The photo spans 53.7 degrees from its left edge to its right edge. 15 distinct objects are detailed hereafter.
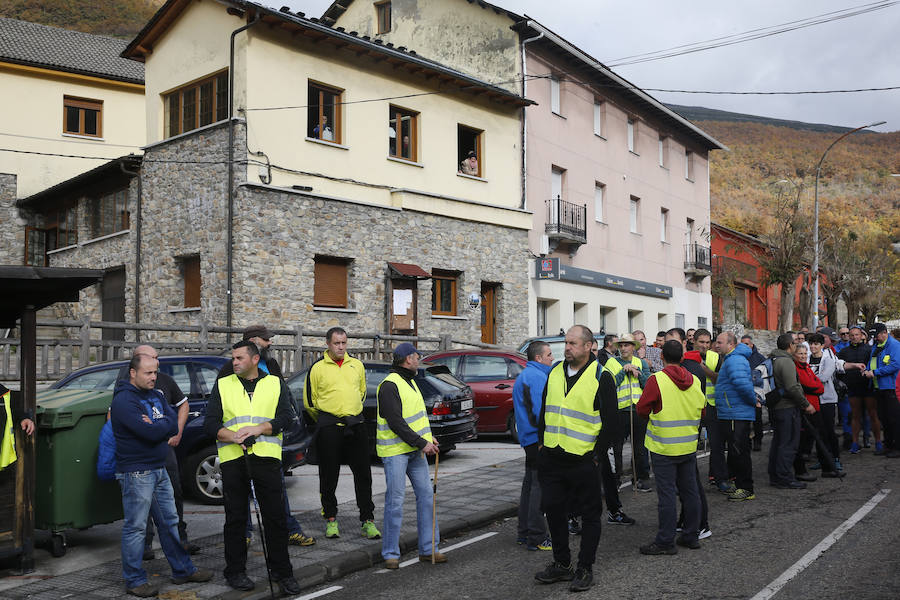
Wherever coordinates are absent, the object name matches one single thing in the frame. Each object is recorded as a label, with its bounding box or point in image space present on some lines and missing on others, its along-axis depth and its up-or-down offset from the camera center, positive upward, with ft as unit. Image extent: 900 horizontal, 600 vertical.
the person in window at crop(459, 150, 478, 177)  83.25 +16.01
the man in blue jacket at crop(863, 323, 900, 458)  43.39 -2.26
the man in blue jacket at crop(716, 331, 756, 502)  32.65 -2.99
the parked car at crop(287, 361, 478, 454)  40.52 -3.01
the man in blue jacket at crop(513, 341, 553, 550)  25.67 -2.73
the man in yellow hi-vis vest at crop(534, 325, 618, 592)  21.48 -2.75
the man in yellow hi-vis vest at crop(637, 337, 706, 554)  24.67 -2.93
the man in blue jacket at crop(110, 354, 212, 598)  21.44 -3.11
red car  50.03 -2.30
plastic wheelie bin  24.32 -3.69
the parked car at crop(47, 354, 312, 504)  32.12 -3.43
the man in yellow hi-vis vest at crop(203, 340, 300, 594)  21.42 -3.09
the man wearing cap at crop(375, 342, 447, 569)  24.21 -3.04
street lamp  105.21 +8.72
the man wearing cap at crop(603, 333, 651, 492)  33.42 -2.40
